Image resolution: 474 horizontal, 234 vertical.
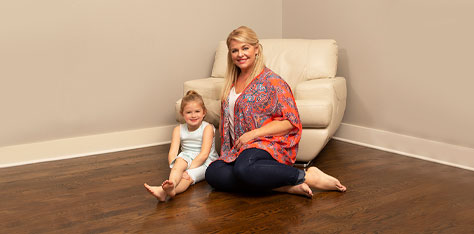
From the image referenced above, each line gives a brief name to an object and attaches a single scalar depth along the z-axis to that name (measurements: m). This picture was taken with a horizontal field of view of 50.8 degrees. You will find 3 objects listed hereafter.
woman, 2.50
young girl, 2.75
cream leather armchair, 3.02
